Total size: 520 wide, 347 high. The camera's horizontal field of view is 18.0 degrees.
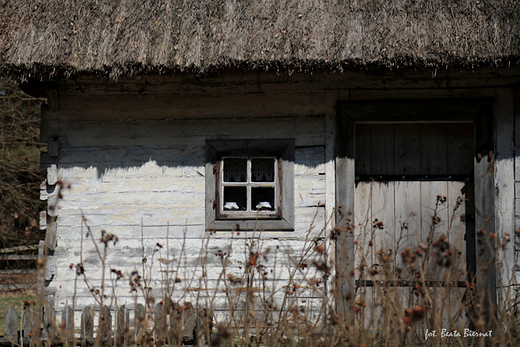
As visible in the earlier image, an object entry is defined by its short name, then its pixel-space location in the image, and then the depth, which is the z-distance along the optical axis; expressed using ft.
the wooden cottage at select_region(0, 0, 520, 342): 42.61
